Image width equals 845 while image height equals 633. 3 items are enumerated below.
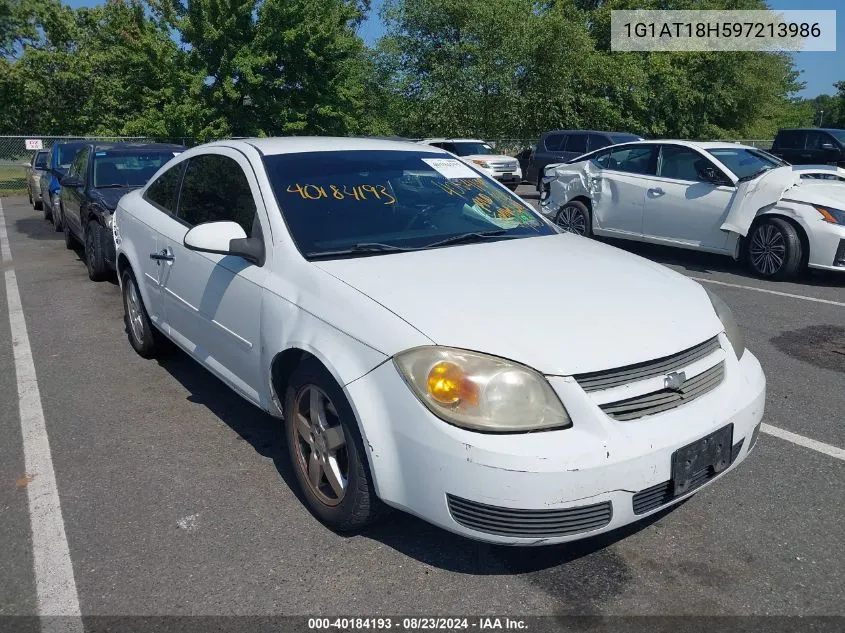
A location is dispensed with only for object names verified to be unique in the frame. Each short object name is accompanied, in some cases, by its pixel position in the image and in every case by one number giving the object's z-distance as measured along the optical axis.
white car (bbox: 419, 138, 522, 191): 20.39
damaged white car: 7.96
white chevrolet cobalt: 2.53
